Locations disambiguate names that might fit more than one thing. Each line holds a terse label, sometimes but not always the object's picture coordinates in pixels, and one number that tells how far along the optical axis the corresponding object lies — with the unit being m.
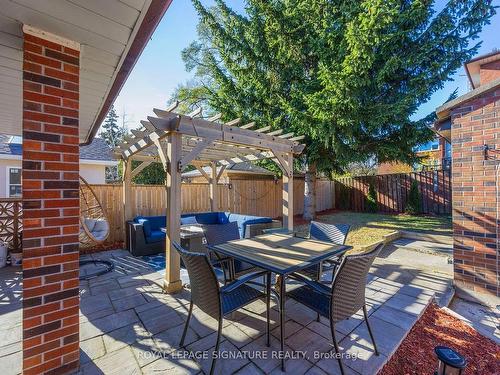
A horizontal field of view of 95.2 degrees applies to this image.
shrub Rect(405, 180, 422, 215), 10.15
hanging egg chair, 4.80
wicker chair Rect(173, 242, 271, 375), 1.96
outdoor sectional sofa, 5.31
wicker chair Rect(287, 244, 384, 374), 1.93
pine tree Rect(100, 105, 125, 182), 25.76
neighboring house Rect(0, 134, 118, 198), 8.00
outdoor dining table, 2.23
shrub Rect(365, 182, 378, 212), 11.76
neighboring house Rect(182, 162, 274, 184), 9.25
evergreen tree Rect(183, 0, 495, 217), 6.36
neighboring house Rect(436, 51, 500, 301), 3.31
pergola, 3.41
